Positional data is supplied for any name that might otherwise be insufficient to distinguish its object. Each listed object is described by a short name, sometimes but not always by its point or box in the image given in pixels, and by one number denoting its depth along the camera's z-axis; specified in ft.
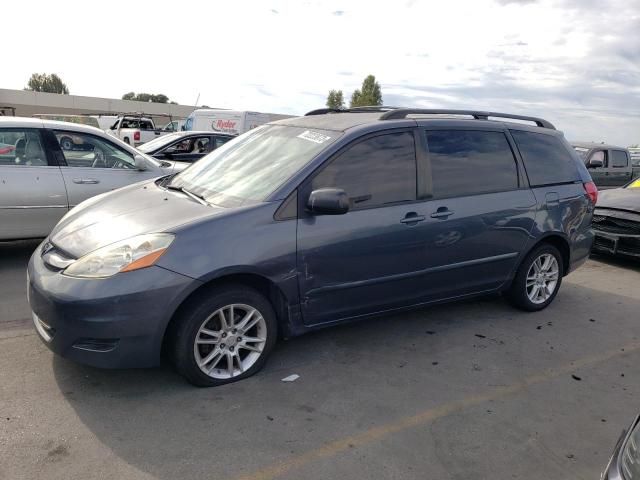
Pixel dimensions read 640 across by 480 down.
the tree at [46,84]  317.01
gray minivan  10.20
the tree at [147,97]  297.94
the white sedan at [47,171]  18.58
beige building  169.58
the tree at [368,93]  257.14
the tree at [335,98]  254.68
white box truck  67.82
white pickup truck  74.39
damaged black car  22.65
